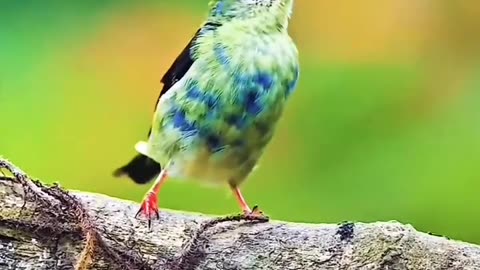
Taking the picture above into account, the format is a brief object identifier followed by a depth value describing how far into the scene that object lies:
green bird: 2.31
